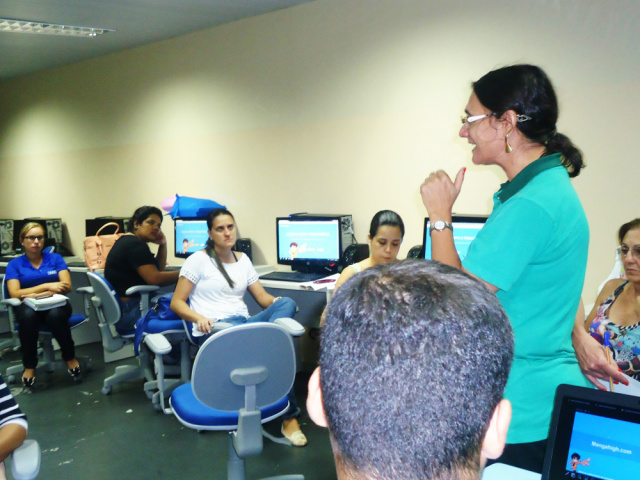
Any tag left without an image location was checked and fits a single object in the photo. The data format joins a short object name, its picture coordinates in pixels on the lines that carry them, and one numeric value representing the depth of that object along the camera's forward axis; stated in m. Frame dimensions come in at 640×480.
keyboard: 3.88
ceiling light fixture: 4.73
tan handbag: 5.04
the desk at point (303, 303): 3.88
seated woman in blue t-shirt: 4.44
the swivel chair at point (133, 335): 3.70
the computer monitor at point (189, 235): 4.97
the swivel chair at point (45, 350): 4.49
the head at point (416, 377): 0.53
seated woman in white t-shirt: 3.41
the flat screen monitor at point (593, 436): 0.91
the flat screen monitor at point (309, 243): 4.07
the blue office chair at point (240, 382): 2.12
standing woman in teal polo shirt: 1.07
